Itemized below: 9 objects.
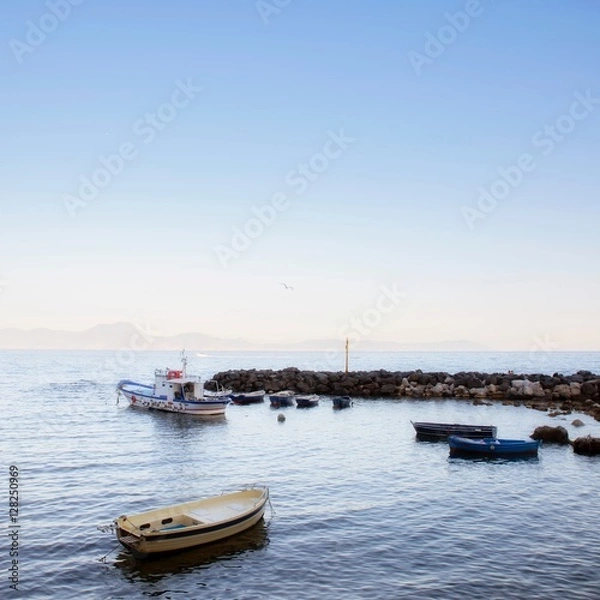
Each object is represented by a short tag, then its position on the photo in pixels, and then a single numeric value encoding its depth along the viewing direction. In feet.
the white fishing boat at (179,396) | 187.64
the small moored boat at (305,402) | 215.31
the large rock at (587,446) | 124.98
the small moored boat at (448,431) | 141.79
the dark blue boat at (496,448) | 123.44
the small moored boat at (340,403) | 209.56
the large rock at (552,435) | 138.41
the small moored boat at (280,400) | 218.18
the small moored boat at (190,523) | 65.21
